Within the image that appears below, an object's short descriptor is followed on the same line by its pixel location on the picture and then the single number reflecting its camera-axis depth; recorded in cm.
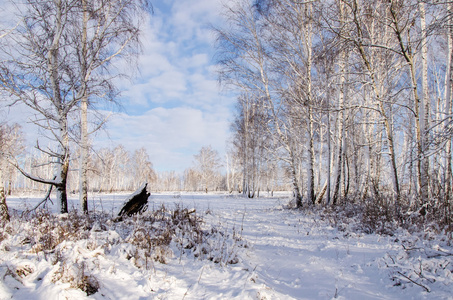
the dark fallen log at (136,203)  611
